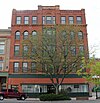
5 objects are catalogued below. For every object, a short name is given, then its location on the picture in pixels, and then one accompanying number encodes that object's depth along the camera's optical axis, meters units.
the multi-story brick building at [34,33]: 43.25
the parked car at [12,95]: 34.49
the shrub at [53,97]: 30.66
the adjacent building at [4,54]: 44.83
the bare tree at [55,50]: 35.50
